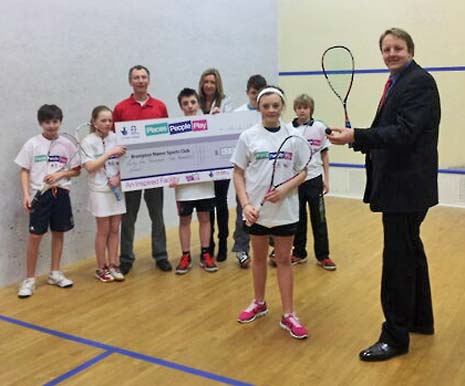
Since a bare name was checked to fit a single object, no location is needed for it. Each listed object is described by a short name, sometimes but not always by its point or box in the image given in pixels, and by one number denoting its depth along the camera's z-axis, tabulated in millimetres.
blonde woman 4008
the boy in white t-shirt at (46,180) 3516
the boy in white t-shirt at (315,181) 3852
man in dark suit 2338
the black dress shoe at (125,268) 3910
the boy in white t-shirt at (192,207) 3883
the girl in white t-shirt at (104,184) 3654
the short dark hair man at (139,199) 3826
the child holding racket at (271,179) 2748
